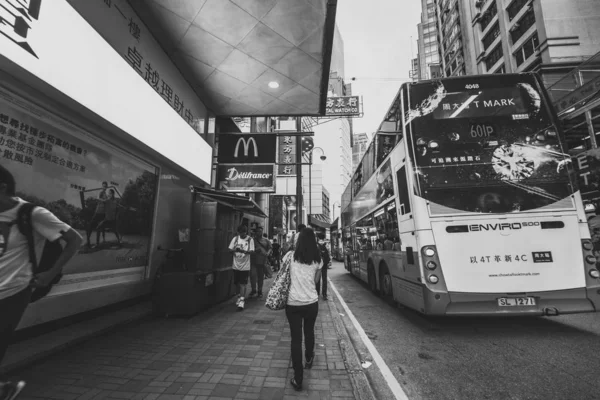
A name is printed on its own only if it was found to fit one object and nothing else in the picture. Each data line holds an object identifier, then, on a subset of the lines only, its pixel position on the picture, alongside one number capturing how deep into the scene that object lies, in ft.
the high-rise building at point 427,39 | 223.30
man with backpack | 6.35
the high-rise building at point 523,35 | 69.77
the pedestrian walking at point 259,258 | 25.34
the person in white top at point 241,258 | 21.34
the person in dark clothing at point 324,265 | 25.31
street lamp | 160.54
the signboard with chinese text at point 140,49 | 14.49
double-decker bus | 14.01
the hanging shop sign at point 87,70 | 10.41
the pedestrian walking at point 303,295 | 9.52
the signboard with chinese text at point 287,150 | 40.42
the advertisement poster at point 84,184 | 12.30
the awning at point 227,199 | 22.67
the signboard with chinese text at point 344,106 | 94.73
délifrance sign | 24.71
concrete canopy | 16.28
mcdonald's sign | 25.26
